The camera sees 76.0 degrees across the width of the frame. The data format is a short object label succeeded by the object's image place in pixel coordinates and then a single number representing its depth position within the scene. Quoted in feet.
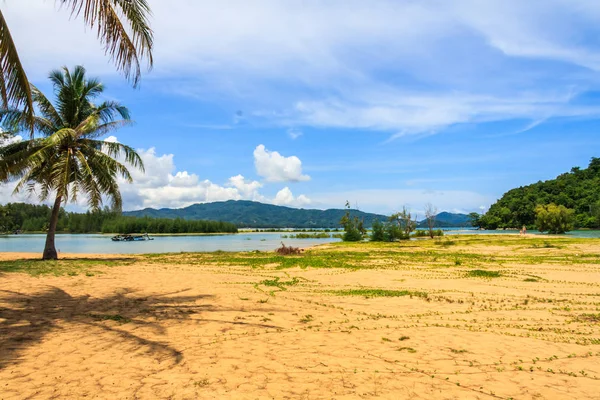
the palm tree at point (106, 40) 22.13
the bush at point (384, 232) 177.99
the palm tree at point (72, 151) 62.80
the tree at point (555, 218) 235.20
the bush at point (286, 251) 96.46
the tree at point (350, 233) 183.42
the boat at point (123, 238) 251.19
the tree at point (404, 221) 205.87
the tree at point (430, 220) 204.23
